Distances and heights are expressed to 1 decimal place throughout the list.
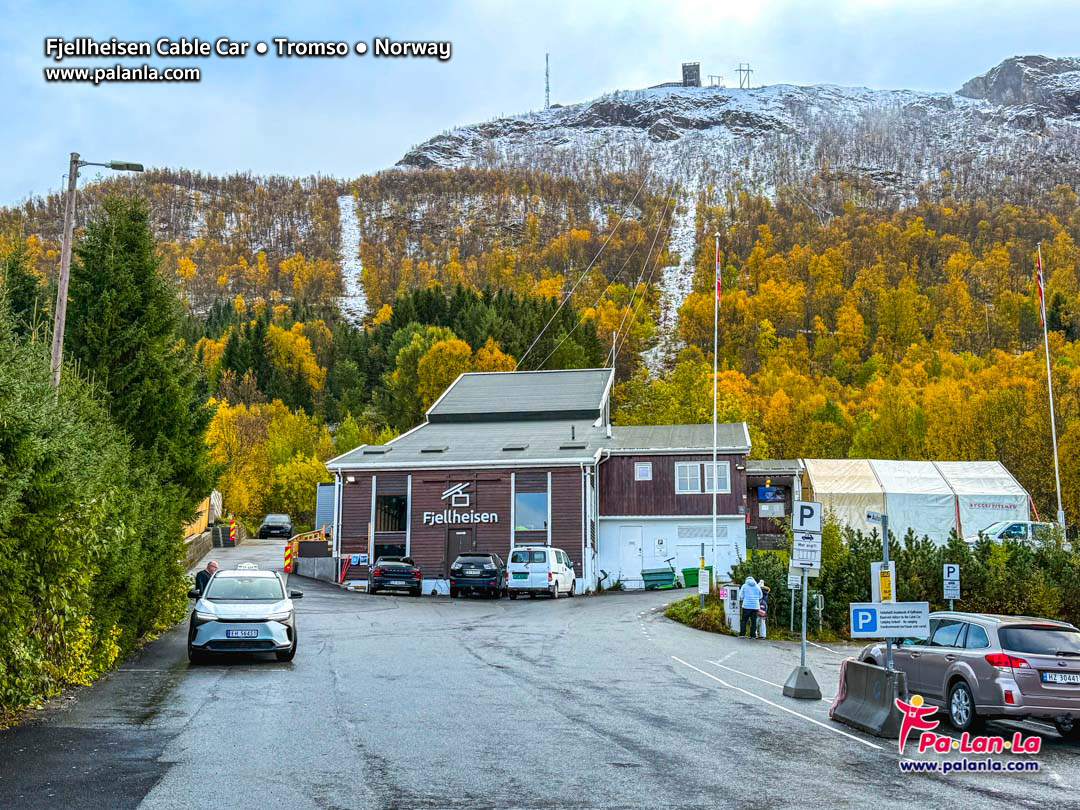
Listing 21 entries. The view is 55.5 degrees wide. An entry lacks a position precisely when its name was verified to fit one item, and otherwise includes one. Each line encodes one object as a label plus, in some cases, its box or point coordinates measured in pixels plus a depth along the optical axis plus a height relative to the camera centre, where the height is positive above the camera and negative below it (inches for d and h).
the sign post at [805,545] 637.9 -7.3
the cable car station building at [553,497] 1605.6 +57.5
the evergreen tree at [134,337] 912.9 +174.4
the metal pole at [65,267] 732.7 +194.2
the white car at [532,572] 1406.3 -53.1
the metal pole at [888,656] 522.6 -62.0
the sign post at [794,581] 927.0 -42.4
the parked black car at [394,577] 1446.9 -62.5
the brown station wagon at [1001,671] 510.9 -70.1
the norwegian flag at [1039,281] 1772.6 +438.7
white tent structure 1838.1 +71.8
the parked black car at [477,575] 1406.3 -57.7
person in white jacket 1027.9 -71.2
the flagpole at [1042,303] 1802.2 +411.3
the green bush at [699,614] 1095.5 -89.4
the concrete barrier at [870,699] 502.0 -84.4
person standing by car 914.7 -39.9
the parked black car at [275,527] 2706.7 +13.6
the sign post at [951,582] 975.0 -45.2
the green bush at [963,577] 1108.5 -47.0
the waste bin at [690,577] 1646.2 -70.6
